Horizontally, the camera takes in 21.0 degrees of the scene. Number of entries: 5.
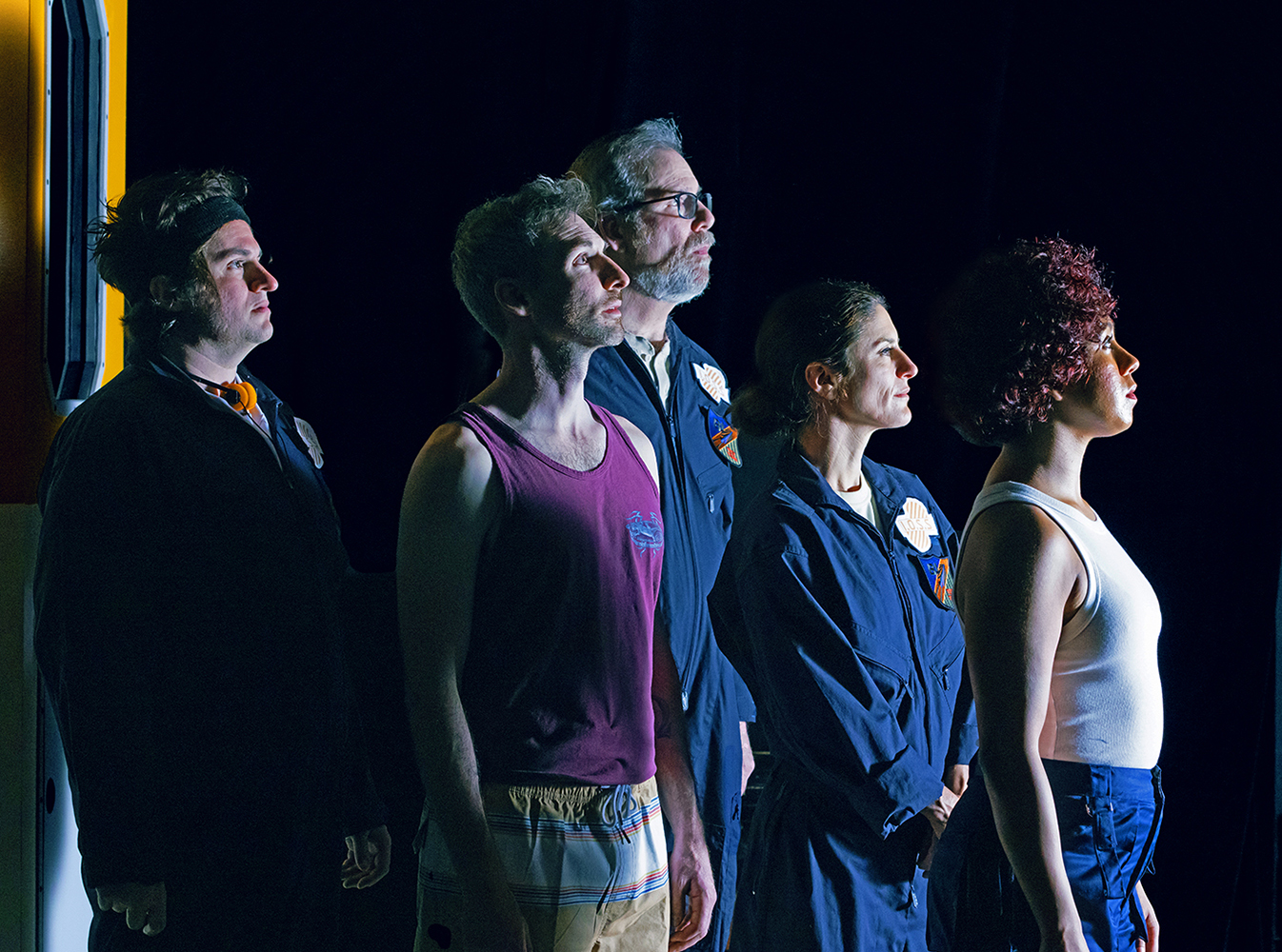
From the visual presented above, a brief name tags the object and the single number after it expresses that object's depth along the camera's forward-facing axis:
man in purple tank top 4.16
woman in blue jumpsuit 4.43
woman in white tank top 4.10
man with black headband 4.27
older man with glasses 4.58
